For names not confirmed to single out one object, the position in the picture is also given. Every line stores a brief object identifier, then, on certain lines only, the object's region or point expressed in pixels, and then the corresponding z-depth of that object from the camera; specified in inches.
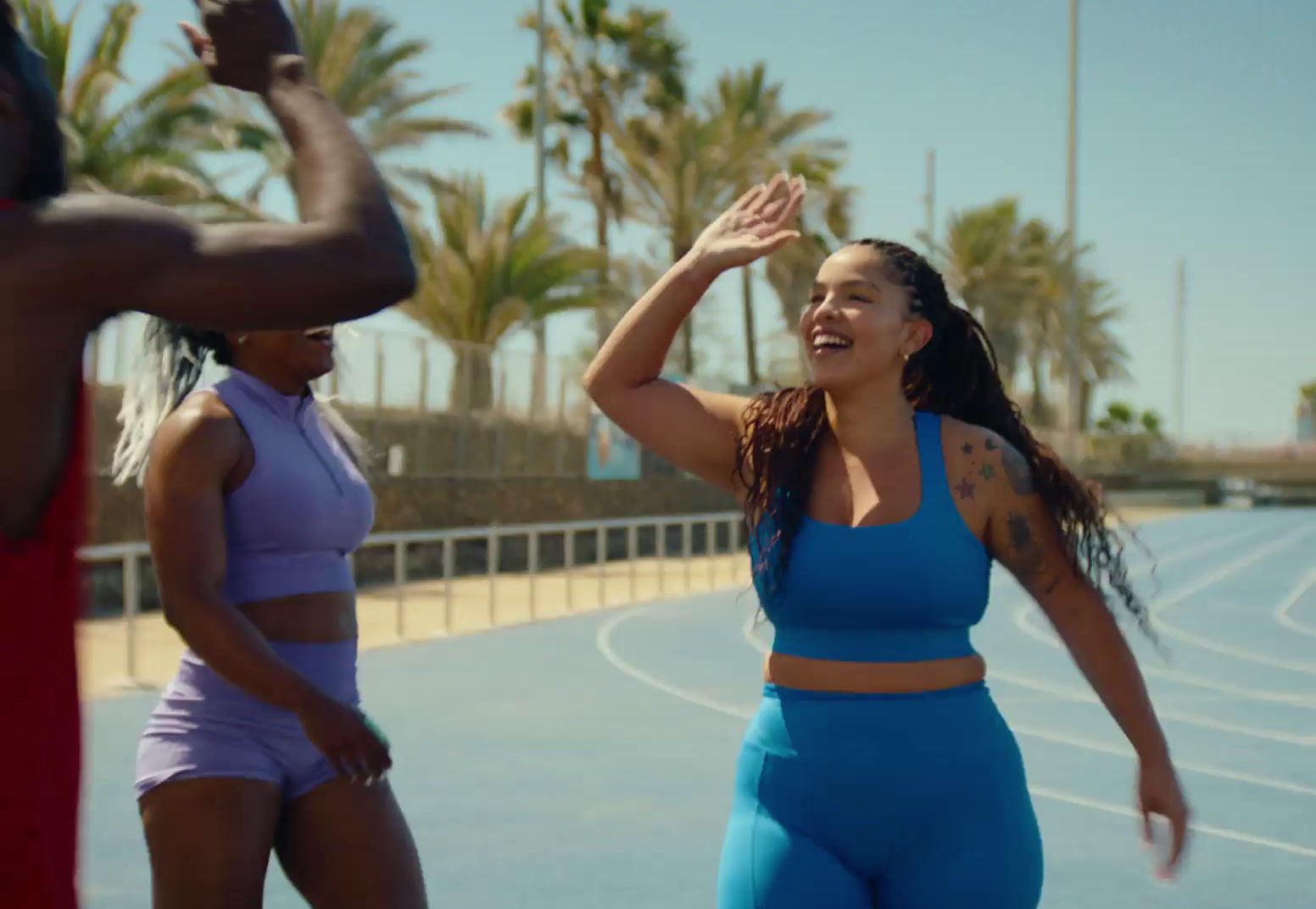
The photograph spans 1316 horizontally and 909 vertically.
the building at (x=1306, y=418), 6584.6
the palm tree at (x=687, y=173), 1528.1
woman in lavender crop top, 132.0
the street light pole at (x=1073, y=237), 2375.7
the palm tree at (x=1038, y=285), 2566.4
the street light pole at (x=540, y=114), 1451.8
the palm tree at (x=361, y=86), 1129.4
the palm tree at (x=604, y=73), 1724.9
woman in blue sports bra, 130.8
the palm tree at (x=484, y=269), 1262.3
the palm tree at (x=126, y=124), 935.0
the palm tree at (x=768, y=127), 1744.6
